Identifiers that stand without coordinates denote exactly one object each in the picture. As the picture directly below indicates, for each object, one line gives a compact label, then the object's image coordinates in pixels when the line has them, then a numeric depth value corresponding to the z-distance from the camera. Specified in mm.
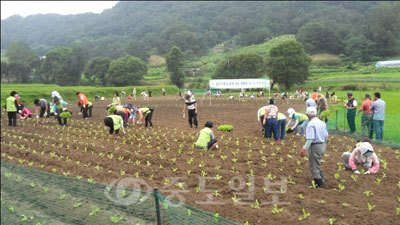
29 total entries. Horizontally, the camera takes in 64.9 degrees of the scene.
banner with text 26808
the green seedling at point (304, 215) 5188
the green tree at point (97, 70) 80250
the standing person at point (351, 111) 12383
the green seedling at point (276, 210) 5423
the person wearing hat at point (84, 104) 17438
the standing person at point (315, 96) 13298
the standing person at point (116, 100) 16016
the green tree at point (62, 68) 84250
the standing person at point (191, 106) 12969
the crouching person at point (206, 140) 9617
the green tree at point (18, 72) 87438
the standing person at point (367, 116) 11547
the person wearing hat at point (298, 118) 11648
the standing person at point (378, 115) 11023
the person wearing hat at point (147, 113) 14289
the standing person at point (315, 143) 6375
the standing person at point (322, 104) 12984
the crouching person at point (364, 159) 7199
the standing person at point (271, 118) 10805
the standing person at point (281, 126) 11023
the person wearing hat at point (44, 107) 15712
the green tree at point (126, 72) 69688
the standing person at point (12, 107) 14871
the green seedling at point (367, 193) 6074
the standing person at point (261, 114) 11820
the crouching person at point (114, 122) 11548
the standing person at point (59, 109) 14840
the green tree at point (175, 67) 65938
